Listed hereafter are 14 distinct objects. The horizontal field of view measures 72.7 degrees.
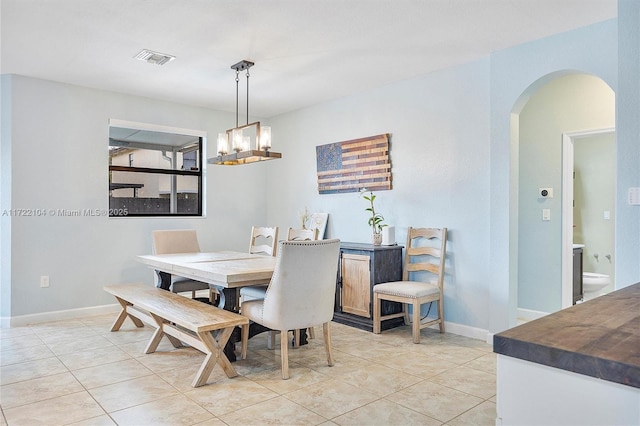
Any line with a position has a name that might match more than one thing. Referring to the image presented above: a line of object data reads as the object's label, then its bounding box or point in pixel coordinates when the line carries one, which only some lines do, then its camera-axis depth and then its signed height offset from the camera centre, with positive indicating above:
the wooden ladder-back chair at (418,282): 3.71 -0.65
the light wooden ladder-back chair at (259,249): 3.67 -0.38
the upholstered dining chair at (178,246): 4.30 -0.36
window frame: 5.01 +0.54
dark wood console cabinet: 4.10 -0.64
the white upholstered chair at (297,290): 2.80 -0.52
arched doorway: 4.18 +0.39
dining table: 2.99 -0.42
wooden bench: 2.71 -0.70
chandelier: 3.52 +0.56
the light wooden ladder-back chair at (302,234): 4.20 -0.22
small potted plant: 4.43 -0.09
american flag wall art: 4.62 +0.54
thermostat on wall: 4.36 +0.20
